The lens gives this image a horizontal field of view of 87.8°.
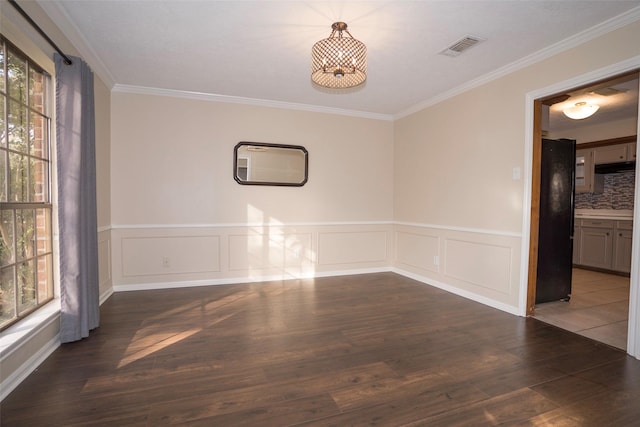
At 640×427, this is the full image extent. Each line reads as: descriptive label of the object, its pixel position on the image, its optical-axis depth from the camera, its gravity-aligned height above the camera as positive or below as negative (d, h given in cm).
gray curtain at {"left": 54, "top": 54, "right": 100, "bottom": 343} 254 +2
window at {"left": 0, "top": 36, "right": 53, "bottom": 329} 217 +8
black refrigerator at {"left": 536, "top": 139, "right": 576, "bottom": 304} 374 -20
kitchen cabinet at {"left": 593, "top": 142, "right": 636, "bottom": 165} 532 +83
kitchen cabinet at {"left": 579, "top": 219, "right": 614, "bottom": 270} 545 -67
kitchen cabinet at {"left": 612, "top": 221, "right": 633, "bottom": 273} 516 -68
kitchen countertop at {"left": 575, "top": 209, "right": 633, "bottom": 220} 533 -18
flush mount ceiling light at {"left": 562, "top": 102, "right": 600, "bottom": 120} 422 +120
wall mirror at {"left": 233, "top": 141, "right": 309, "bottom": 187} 461 +52
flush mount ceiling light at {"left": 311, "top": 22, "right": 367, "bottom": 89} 245 +109
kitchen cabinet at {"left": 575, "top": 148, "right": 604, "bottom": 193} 591 +49
